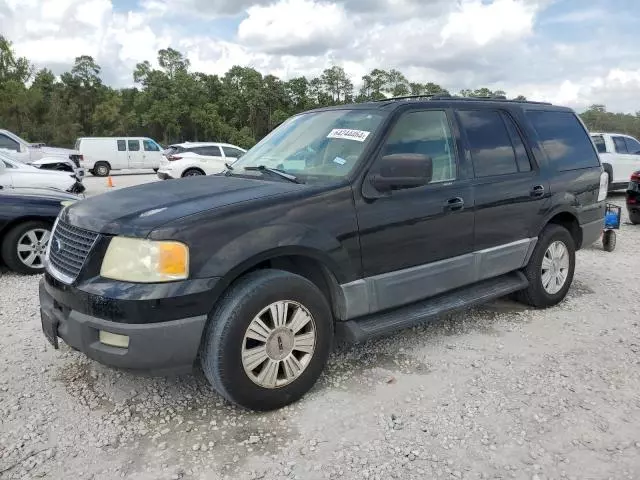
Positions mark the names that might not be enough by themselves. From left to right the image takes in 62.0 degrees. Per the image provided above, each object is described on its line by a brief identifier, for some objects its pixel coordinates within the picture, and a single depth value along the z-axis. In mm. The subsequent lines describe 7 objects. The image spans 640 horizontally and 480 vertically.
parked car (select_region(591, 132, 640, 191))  13766
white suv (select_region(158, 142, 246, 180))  19156
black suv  2809
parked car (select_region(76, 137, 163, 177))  25938
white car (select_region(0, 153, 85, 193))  9383
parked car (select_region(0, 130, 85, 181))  14594
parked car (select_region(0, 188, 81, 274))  6105
